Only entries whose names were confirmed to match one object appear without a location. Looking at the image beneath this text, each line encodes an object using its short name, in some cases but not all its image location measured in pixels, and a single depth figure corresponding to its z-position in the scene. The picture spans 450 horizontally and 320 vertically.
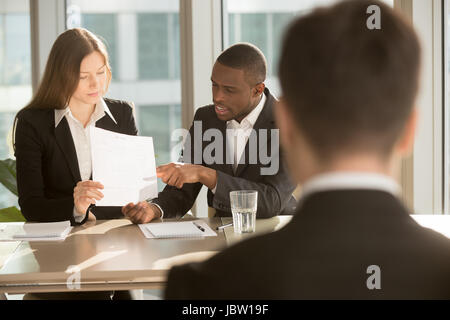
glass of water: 2.06
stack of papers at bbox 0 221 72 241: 2.04
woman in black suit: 2.47
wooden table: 1.64
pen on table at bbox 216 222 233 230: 2.17
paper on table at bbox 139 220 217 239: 2.05
